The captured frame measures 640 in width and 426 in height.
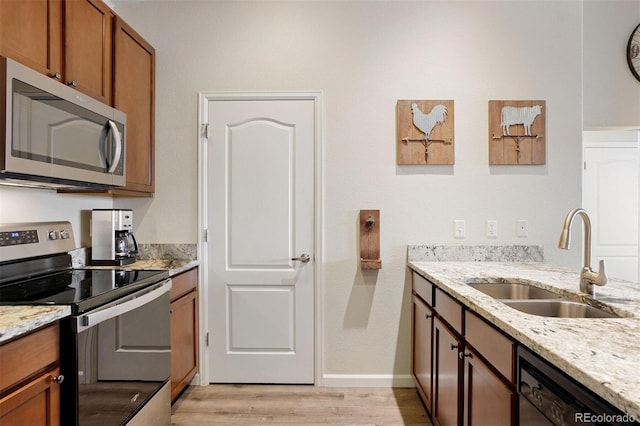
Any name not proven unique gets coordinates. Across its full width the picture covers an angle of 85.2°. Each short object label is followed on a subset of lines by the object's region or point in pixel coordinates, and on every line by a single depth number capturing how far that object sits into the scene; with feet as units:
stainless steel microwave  4.26
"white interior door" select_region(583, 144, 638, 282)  11.10
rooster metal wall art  8.03
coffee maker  7.23
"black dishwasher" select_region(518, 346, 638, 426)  2.30
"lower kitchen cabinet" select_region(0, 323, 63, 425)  3.34
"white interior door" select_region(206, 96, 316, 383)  8.15
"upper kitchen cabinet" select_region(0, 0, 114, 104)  4.65
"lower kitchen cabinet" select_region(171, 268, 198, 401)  6.98
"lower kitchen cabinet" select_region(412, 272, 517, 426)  3.71
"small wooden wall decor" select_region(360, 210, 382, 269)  8.05
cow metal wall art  8.00
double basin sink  4.57
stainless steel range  4.20
